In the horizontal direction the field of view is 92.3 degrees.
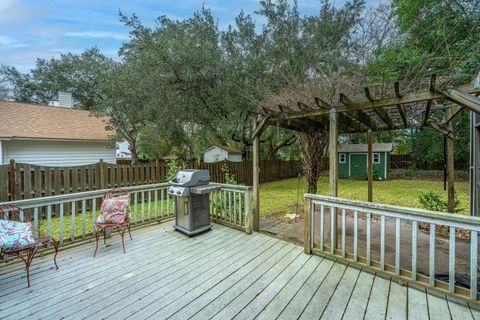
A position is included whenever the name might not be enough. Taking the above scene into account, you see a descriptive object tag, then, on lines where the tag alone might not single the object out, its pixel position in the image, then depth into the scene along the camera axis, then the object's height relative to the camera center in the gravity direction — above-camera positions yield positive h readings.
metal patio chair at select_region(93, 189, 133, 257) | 3.47 -0.84
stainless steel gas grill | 3.86 -0.73
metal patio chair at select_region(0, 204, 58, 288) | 2.50 -0.96
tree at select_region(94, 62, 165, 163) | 8.03 +2.18
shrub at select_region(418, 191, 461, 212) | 5.04 -1.03
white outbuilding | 11.79 +0.23
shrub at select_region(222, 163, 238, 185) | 9.03 -0.43
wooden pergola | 2.49 +0.69
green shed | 14.24 -0.19
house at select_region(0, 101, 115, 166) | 7.68 +0.82
